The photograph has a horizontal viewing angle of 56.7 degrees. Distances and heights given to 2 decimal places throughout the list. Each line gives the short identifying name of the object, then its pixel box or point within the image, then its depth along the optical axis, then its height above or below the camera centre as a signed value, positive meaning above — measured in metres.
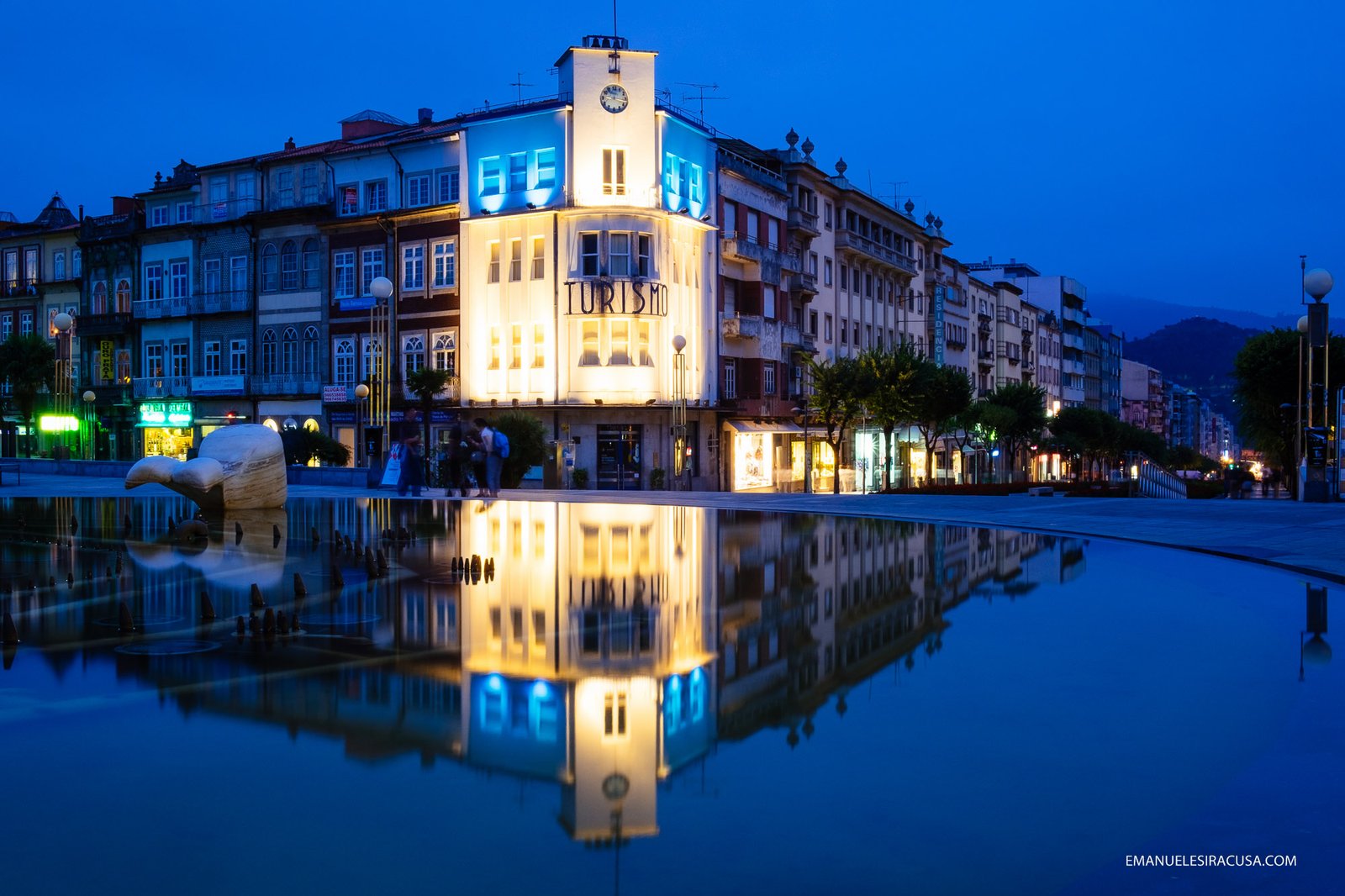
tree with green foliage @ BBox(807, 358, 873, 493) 50.97 +2.98
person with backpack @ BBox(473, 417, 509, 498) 30.98 +0.29
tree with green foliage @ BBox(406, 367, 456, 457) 46.88 +3.09
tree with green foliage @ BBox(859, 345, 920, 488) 51.97 +3.25
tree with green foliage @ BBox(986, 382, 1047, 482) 76.31 +3.27
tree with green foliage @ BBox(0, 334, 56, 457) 64.06 +5.09
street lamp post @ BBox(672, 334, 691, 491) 48.00 +1.58
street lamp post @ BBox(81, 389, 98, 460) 66.75 +2.32
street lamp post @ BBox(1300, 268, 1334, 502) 28.20 +0.70
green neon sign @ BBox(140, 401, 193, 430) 62.34 +2.59
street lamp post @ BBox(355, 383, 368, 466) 40.96 +1.45
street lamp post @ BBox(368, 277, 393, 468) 50.29 +4.47
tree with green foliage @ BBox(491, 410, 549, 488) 40.38 +0.64
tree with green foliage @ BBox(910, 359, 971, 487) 54.75 +3.00
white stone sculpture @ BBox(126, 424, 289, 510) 23.06 -0.11
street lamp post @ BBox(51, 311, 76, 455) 39.31 +4.46
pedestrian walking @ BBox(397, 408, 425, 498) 30.39 -0.02
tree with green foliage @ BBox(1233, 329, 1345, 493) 55.94 +3.46
